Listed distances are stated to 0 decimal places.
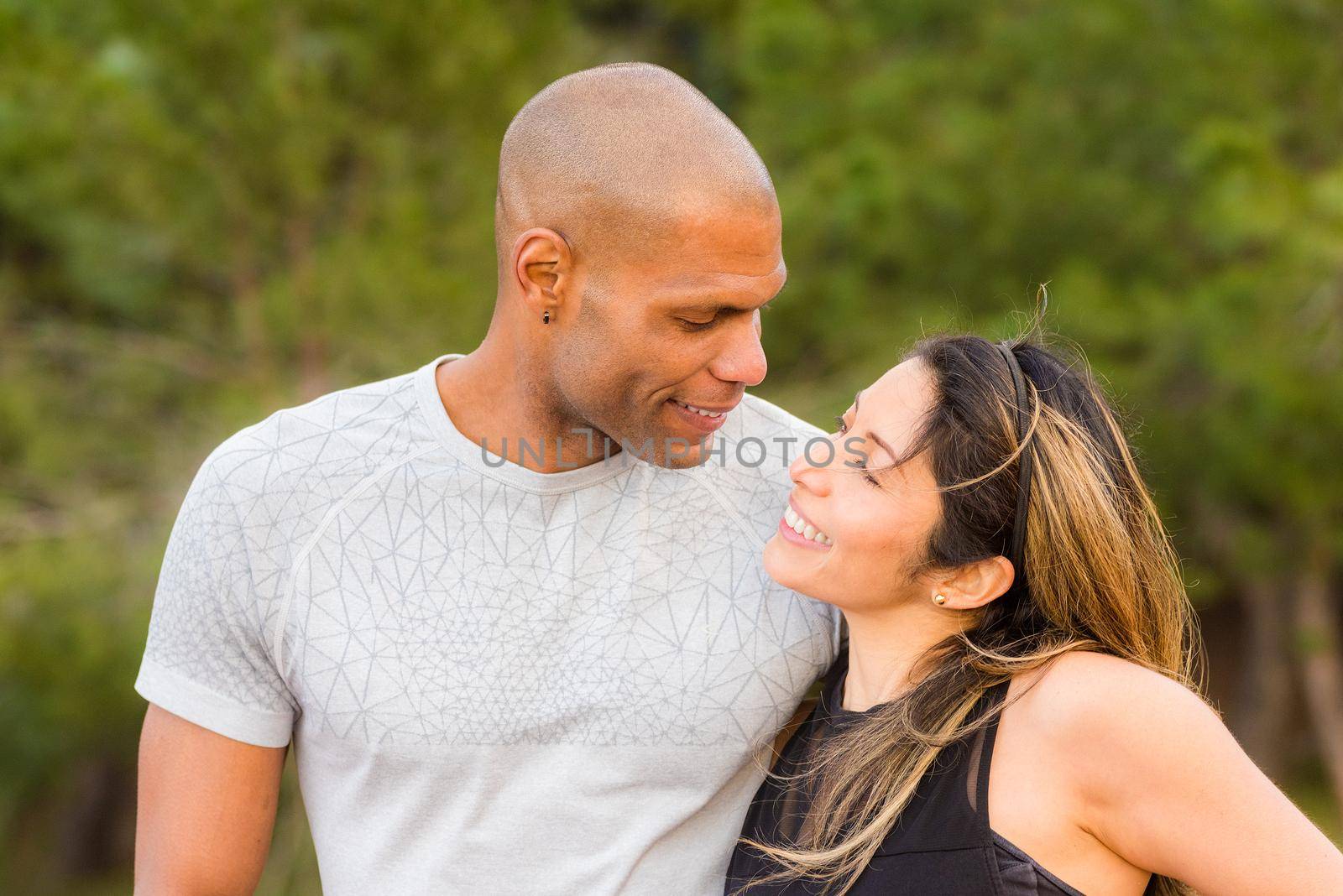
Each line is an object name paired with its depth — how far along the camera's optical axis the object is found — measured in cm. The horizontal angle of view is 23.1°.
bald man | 188
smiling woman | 178
